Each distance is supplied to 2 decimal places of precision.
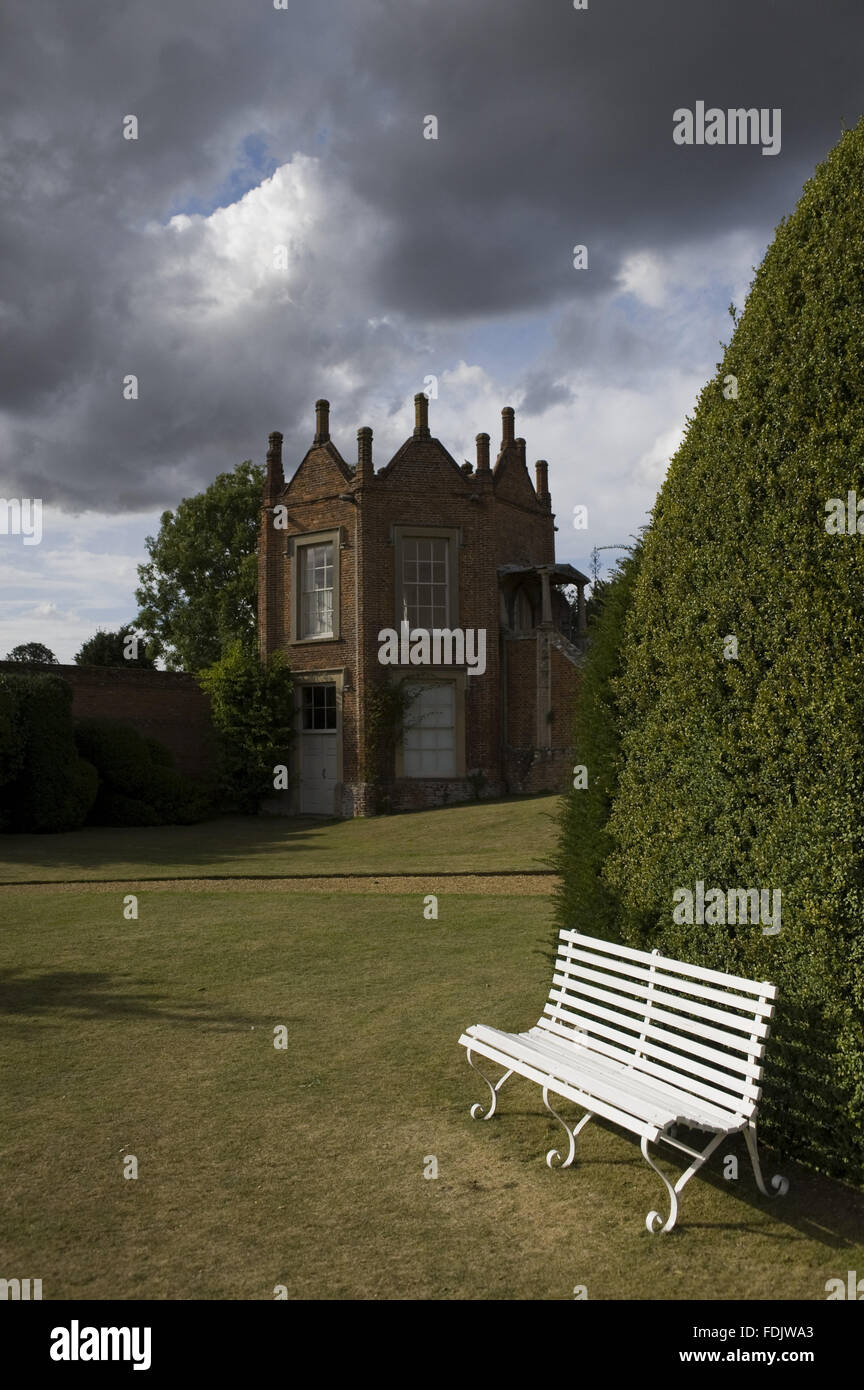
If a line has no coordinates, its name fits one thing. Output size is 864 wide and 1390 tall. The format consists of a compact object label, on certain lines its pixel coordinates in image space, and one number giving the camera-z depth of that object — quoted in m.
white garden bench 4.66
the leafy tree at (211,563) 44.72
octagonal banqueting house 26.22
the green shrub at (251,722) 27.39
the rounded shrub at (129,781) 25.38
